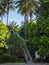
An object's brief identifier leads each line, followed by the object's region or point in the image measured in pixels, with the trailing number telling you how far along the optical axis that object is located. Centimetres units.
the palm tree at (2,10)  2557
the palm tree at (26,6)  2315
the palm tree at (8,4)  2580
